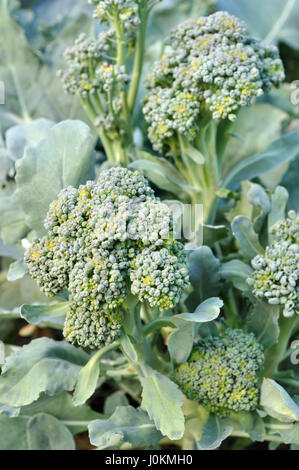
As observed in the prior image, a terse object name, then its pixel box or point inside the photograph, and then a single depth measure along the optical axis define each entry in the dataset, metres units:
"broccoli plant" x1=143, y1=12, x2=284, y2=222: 0.85
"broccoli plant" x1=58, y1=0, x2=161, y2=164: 0.91
